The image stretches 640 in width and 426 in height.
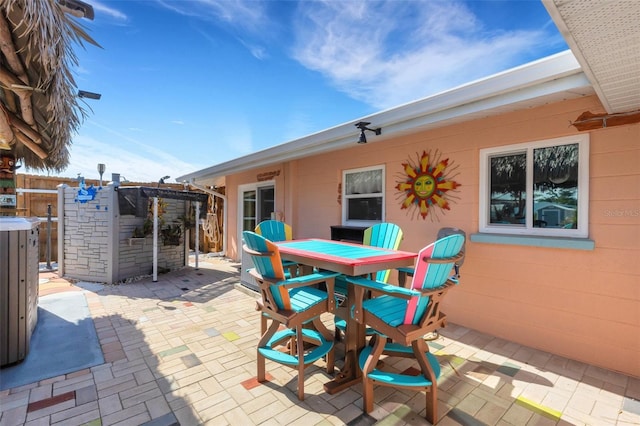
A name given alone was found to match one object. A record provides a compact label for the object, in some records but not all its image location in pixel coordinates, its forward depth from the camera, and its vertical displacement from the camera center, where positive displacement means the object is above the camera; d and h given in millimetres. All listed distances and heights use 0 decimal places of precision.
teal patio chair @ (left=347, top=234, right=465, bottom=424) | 1778 -749
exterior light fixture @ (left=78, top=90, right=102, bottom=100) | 3881 +1690
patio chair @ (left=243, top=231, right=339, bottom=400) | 2068 -744
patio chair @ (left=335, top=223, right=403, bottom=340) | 3001 -357
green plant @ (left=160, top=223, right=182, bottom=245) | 6466 -527
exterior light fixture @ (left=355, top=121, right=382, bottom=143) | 3746 +1157
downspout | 9027 +72
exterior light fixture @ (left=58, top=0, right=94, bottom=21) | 2674 +2051
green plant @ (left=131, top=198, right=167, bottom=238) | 6023 -272
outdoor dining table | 2152 -430
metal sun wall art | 3689 +396
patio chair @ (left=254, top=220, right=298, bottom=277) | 3580 -253
